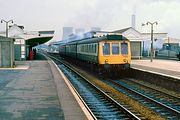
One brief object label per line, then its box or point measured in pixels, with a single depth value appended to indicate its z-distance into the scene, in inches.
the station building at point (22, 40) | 1776.6
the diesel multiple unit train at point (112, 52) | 1019.3
